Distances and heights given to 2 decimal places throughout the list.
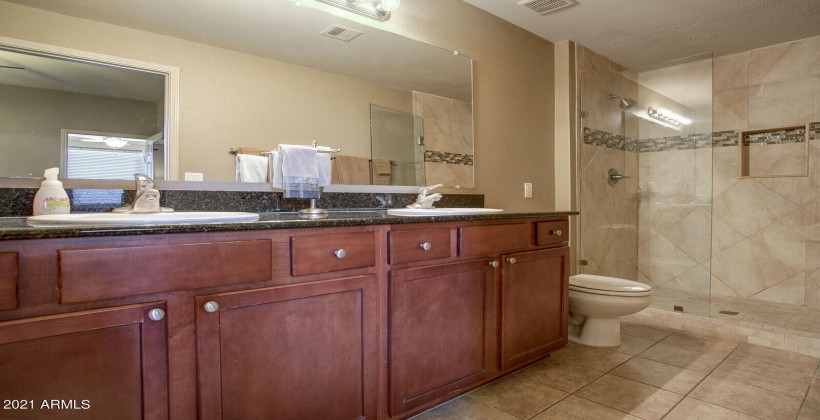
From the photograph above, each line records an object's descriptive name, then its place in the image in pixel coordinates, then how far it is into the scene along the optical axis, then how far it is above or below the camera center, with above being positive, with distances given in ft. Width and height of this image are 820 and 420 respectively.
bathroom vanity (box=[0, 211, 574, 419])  2.90 -0.94
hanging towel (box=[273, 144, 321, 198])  5.48 +0.51
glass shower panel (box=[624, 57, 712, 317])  10.11 +0.63
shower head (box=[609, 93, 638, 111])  11.00 +2.73
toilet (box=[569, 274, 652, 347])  7.82 -1.80
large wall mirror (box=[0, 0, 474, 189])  4.36 +1.57
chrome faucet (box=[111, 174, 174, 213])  4.42 +0.12
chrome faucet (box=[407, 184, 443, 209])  6.61 +0.13
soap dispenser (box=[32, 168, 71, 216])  4.11 +0.13
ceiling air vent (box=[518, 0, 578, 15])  8.16 +3.96
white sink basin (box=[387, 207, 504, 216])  5.81 -0.03
